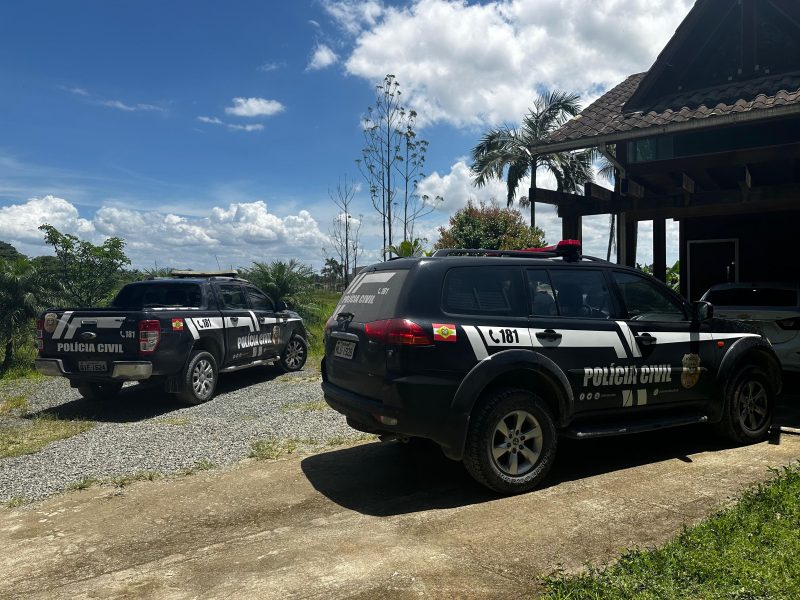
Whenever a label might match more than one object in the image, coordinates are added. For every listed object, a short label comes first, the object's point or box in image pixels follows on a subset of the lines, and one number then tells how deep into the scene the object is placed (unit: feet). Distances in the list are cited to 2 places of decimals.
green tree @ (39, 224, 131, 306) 47.11
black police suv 15.08
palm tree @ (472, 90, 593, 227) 90.79
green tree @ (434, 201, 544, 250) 83.15
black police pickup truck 26.73
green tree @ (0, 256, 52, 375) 43.27
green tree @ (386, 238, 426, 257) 55.72
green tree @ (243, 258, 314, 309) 54.54
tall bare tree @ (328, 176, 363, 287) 73.94
